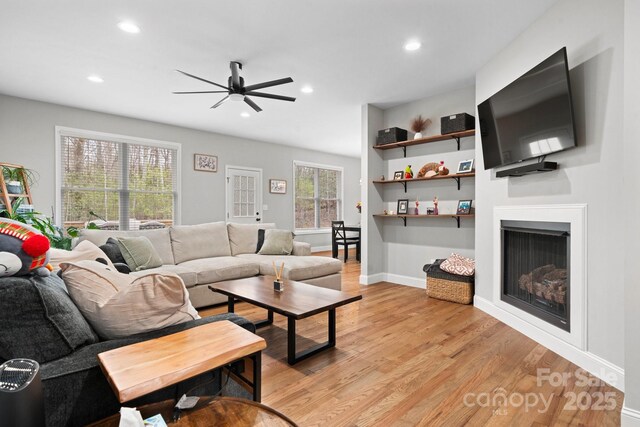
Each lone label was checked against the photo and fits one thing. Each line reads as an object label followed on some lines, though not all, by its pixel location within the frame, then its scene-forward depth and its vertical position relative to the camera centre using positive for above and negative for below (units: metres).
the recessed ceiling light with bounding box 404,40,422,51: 3.13 +1.58
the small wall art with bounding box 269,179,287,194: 7.67 +0.57
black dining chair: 7.12 -0.68
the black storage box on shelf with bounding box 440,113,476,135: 4.01 +1.07
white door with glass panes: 6.93 +0.34
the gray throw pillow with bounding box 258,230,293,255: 4.72 -0.47
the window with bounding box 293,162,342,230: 8.39 +0.39
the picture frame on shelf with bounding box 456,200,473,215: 4.12 +0.04
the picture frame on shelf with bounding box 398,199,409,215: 4.73 +0.05
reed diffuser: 2.80 -0.64
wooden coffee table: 2.32 -0.68
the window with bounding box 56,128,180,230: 5.02 +0.49
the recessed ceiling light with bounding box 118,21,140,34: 2.78 +1.56
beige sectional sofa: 3.70 -0.63
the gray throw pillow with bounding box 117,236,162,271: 3.60 -0.48
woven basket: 3.85 -0.89
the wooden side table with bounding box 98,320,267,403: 0.92 -0.46
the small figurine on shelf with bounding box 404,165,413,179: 4.66 +0.53
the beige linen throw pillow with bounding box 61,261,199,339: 1.25 -0.34
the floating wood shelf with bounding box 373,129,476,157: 4.07 +0.94
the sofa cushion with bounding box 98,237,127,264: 3.39 -0.42
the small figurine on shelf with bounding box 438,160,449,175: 4.30 +0.53
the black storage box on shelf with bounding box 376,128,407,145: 4.67 +1.07
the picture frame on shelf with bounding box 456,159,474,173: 4.12 +0.56
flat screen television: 2.36 +0.77
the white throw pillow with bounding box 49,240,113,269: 2.10 -0.31
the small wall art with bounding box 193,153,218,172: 6.36 +0.93
